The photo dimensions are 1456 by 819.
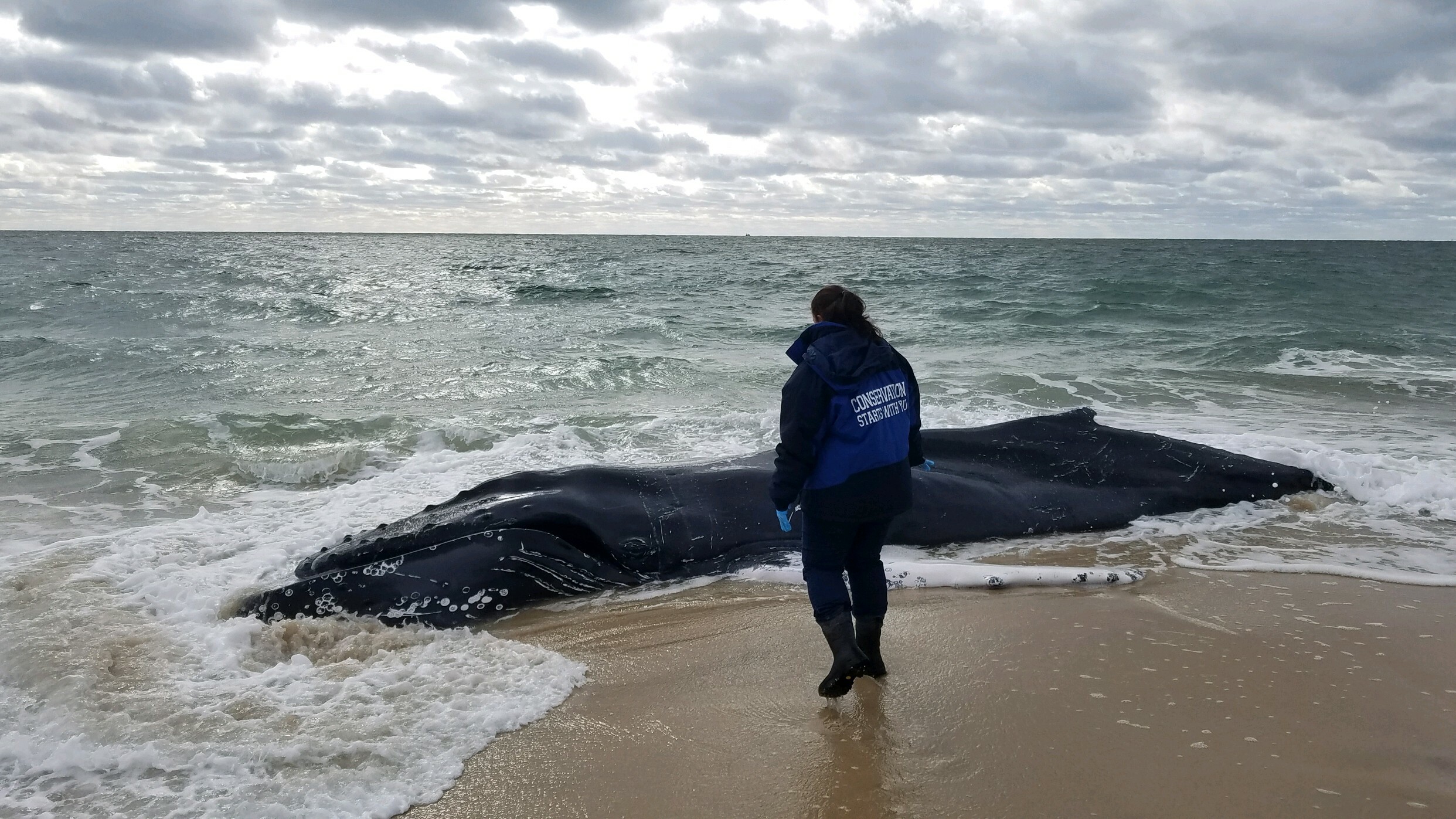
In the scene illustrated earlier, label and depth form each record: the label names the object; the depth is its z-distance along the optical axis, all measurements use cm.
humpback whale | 505
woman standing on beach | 371
